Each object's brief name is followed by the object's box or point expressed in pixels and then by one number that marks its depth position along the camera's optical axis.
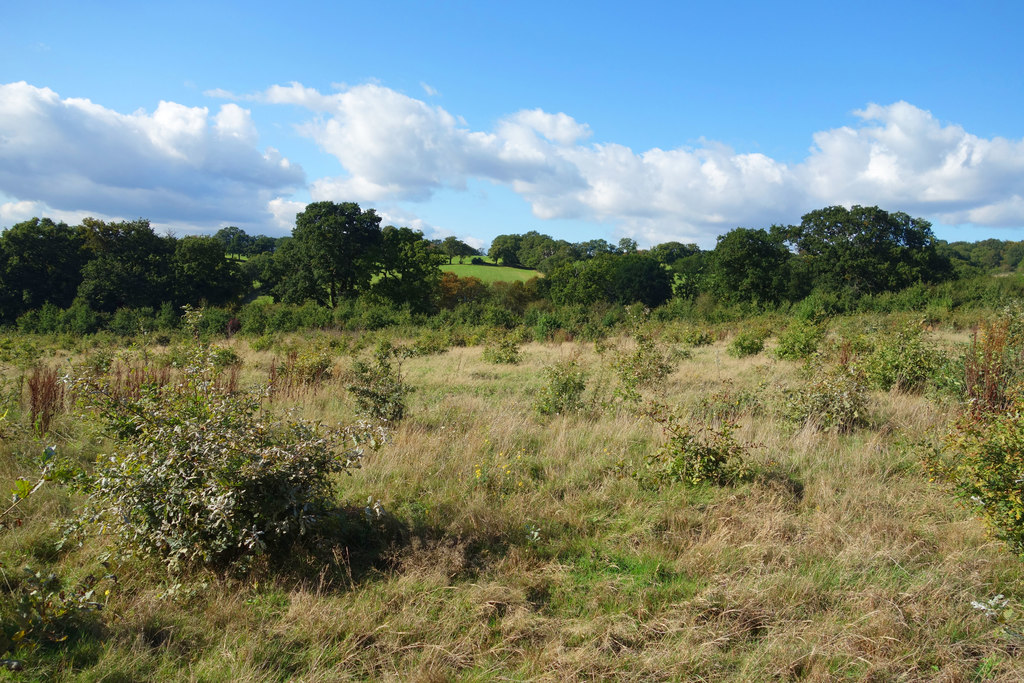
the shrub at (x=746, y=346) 16.69
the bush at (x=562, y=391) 8.05
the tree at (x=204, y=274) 40.94
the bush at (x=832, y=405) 6.74
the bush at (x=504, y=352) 16.02
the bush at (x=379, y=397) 7.57
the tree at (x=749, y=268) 40.56
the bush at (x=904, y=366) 8.90
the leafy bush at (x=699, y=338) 20.56
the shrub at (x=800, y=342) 13.57
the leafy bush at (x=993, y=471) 3.95
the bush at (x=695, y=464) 5.10
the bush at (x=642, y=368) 9.93
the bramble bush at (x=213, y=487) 3.45
